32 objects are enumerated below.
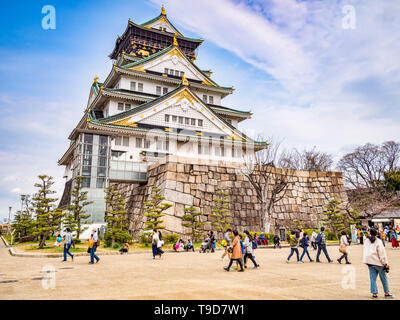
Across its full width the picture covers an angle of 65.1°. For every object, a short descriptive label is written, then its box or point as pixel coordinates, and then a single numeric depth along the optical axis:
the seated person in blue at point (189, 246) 20.14
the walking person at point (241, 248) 11.23
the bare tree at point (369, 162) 45.69
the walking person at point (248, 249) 11.78
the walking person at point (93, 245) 13.24
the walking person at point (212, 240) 19.56
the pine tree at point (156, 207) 20.22
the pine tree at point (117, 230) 20.09
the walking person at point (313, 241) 17.84
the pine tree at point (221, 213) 24.18
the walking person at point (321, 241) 13.49
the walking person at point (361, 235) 25.89
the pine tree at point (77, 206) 19.89
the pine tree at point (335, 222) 27.16
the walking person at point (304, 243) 13.80
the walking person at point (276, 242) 22.39
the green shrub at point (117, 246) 19.90
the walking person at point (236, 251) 10.92
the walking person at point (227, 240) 15.67
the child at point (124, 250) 18.00
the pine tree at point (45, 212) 20.06
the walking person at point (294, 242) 13.62
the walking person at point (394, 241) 20.11
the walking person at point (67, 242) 13.97
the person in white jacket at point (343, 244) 12.48
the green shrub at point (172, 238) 21.33
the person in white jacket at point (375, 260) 6.68
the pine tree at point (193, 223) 22.33
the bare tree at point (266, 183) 26.80
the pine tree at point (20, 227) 34.32
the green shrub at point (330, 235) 28.31
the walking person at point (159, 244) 15.44
